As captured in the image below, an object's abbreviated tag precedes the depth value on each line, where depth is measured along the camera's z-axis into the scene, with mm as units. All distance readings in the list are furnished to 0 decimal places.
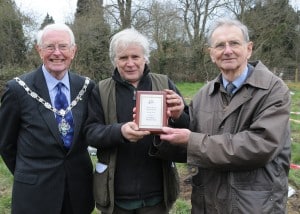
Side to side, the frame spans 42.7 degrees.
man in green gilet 2861
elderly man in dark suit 2932
